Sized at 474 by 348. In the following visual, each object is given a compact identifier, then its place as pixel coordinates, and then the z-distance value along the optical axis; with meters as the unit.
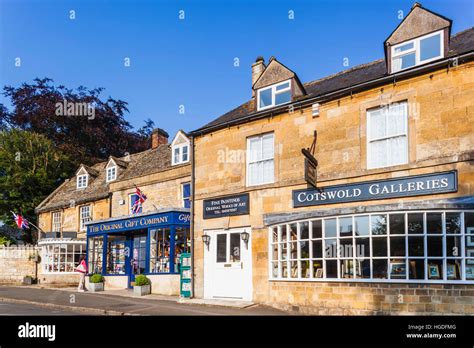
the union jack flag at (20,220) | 30.05
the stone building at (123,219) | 21.27
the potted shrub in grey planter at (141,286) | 20.28
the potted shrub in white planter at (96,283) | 23.19
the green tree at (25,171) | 35.44
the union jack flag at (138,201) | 24.27
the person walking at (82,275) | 22.73
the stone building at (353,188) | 12.62
